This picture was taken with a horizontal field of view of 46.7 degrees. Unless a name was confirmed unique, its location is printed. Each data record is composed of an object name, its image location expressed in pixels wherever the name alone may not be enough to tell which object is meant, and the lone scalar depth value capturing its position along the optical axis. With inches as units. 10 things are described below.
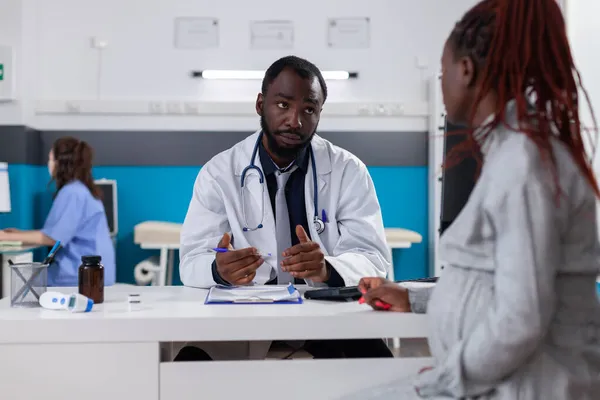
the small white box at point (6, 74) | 176.7
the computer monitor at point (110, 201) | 180.0
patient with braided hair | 34.8
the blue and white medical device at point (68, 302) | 54.1
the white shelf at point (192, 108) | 187.5
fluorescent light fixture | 194.1
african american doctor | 74.8
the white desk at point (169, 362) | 51.0
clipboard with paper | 57.8
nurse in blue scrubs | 135.2
